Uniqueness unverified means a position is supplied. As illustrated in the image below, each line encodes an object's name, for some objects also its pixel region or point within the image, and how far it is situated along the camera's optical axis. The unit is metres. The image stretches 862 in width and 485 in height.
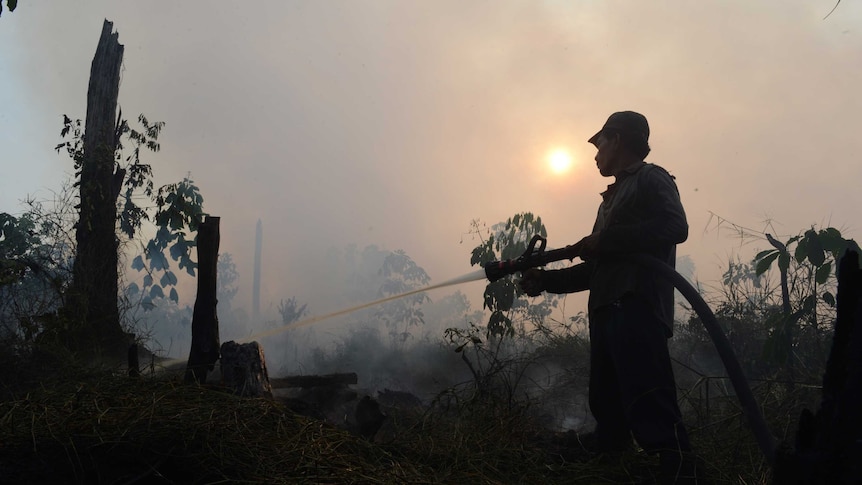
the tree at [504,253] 7.53
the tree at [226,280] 22.31
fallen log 5.29
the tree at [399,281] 16.45
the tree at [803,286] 4.29
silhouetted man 2.91
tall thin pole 24.14
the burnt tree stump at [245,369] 3.94
